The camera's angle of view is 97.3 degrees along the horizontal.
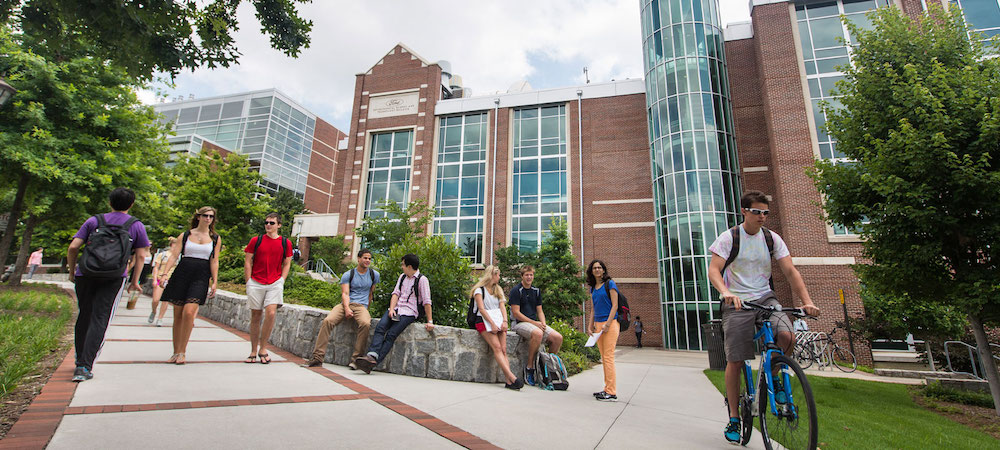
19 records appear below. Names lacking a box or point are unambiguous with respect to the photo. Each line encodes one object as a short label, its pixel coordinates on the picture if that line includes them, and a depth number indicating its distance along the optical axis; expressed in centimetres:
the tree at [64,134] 1190
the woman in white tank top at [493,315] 572
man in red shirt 533
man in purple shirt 366
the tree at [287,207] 3594
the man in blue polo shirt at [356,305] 557
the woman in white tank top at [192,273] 474
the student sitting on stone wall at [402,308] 550
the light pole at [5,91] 609
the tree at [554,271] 1908
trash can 1018
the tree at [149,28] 405
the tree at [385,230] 2197
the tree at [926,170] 739
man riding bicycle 324
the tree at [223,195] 2119
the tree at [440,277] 714
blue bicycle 278
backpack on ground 597
